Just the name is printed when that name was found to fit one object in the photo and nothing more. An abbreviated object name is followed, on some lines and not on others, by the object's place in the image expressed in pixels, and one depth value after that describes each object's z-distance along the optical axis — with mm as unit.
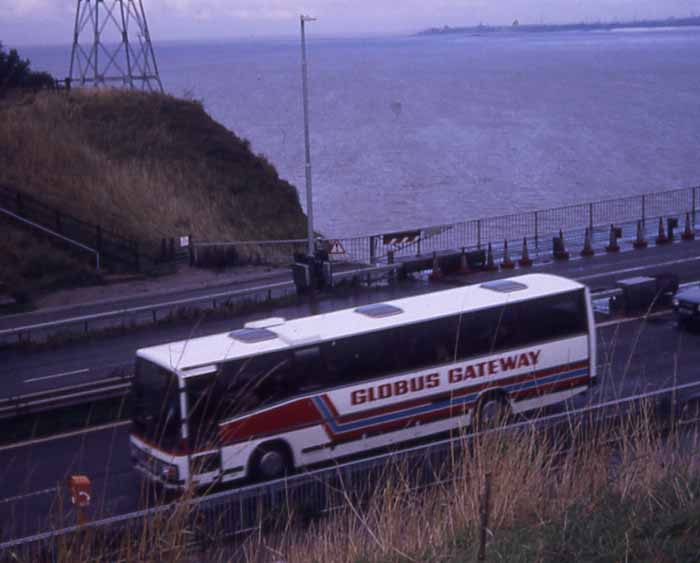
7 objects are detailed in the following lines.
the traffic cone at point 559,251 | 26625
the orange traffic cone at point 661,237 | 28562
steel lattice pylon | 46625
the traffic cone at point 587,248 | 27188
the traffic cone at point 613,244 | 27703
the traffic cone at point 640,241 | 28266
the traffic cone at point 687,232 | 29234
